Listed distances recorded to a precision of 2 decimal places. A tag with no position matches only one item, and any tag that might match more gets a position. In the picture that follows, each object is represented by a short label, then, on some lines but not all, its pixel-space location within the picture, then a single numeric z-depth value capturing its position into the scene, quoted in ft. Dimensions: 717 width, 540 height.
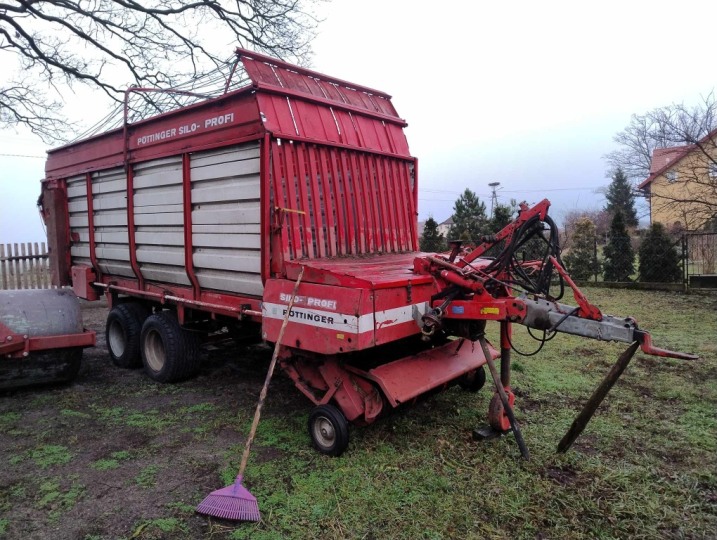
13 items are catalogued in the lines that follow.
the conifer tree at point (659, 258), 42.50
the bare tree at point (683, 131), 45.39
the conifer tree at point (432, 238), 53.83
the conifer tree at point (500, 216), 50.44
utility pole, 118.26
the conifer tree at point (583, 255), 48.32
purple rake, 9.55
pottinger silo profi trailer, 11.98
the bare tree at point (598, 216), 124.47
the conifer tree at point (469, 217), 57.00
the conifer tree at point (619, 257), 45.70
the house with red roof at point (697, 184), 42.65
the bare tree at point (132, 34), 39.52
